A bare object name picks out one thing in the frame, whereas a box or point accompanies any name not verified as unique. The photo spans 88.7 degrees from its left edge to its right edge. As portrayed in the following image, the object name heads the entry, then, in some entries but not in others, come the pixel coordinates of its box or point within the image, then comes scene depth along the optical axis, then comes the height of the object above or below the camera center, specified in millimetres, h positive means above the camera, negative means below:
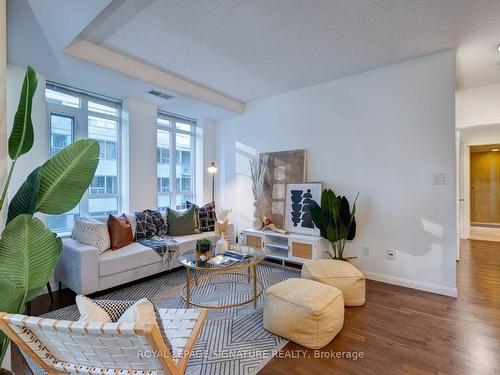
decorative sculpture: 4031 -604
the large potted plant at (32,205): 987 -74
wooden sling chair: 860 -588
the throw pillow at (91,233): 2840 -506
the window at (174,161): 4637 +532
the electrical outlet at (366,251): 3363 -828
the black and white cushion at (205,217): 4129 -474
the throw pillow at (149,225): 3547 -521
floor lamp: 4580 +117
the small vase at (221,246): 2908 -664
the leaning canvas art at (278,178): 3998 +159
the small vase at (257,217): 4324 -492
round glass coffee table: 2463 -1135
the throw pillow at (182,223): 3855 -523
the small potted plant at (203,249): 2644 -636
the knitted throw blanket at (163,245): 3259 -739
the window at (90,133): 3420 +808
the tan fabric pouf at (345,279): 2520 -906
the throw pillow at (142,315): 1089 -551
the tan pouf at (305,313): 1906 -965
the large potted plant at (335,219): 3279 -399
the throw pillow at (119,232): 3115 -544
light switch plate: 2851 +104
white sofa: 2598 -859
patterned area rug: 1768 -1196
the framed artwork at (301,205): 3756 -262
